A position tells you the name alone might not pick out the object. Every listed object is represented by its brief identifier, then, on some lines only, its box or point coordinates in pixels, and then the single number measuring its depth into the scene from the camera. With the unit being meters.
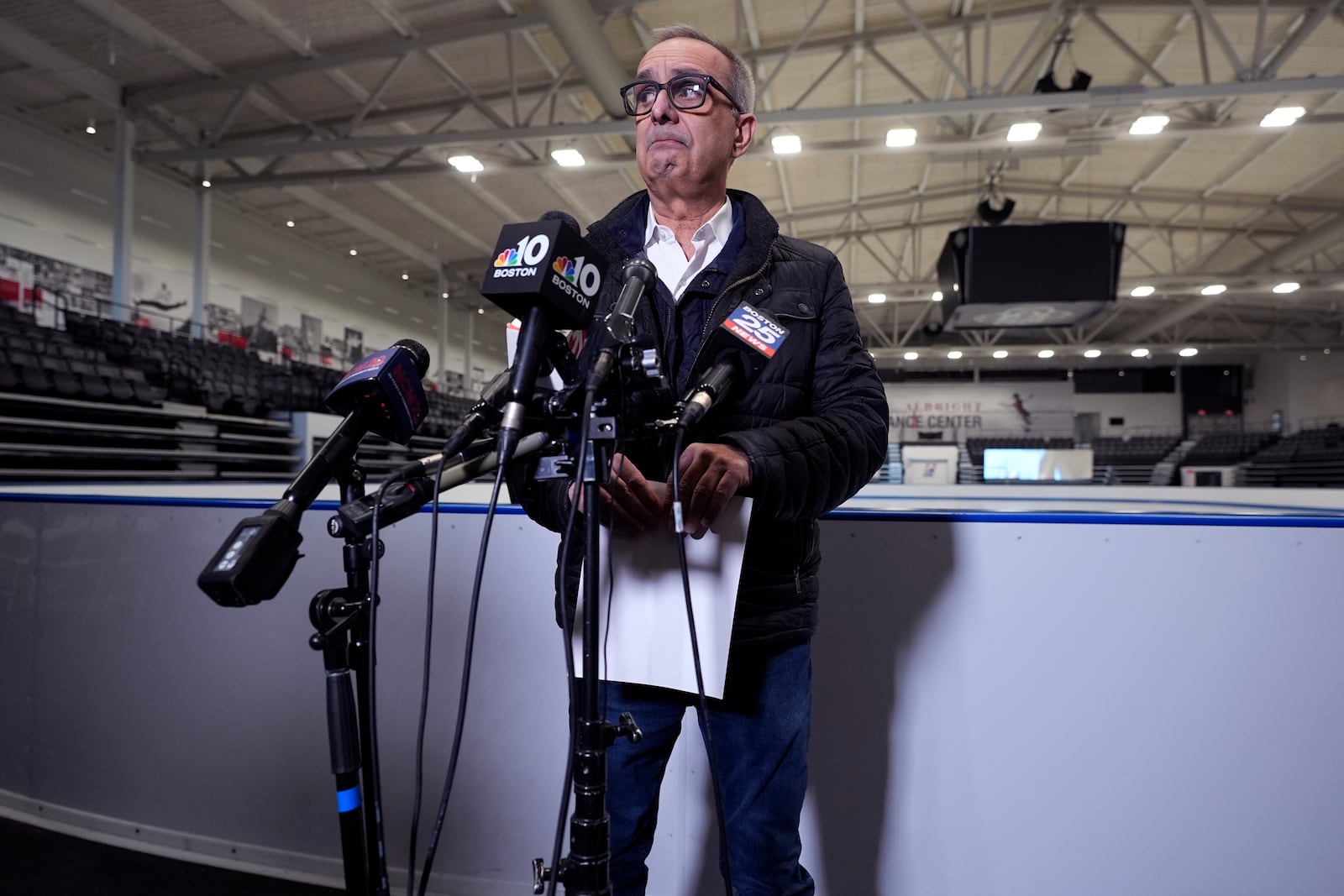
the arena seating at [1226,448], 15.68
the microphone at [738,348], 0.69
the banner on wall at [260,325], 11.41
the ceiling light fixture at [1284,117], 6.91
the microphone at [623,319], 0.62
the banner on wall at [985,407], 21.20
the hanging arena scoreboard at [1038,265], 7.21
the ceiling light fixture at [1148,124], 7.18
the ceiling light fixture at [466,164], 8.24
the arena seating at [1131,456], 17.28
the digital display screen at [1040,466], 11.93
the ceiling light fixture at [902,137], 7.72
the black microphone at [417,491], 0.65
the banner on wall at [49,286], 8.05
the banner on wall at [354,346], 13.81
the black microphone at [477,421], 0.65
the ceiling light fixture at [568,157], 8.10
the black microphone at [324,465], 0.58
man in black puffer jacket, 0.92
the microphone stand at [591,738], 0.62
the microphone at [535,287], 0.60
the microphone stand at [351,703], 0.67
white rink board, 1.42
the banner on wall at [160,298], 9.52
